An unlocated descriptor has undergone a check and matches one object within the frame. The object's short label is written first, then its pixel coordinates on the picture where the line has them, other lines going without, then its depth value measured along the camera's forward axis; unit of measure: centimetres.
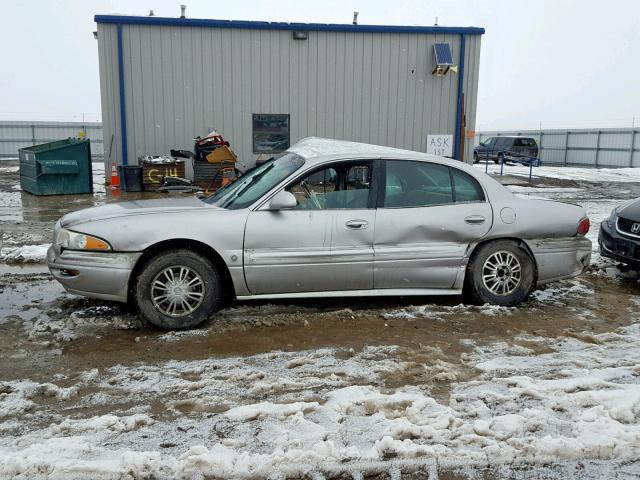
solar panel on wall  1620
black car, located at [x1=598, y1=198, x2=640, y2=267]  671
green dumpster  1384
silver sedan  484
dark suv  3181
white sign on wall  1678
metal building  1548
